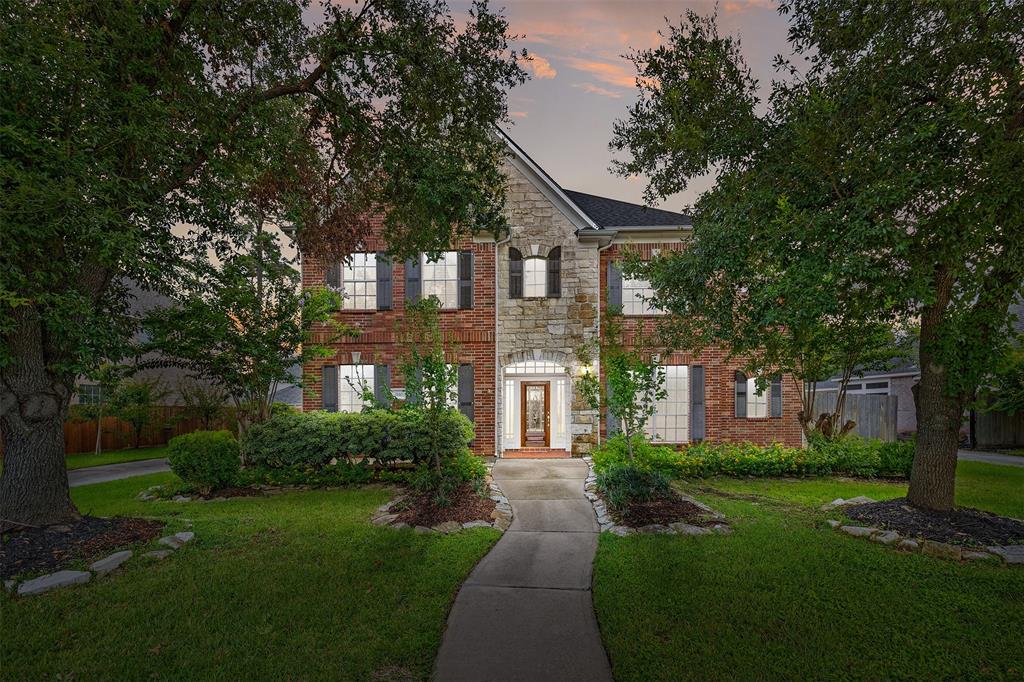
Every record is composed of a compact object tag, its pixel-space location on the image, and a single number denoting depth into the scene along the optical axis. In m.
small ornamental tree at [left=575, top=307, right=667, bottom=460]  8.35
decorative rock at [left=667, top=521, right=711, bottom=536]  6.03
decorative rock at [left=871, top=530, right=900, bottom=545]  5.68
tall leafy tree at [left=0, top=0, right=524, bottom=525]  4.54
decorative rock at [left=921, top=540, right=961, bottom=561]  5.27
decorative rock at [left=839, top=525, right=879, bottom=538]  5.95
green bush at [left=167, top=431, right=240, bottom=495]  8.52
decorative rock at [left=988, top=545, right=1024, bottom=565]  5.11
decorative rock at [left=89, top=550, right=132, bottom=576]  4.83
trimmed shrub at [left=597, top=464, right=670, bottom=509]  7.21
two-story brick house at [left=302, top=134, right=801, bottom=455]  12.50
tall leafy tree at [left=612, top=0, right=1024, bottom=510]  4.93
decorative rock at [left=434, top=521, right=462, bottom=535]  6.23
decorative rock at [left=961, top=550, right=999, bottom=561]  5.19
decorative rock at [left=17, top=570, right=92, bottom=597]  4.36
